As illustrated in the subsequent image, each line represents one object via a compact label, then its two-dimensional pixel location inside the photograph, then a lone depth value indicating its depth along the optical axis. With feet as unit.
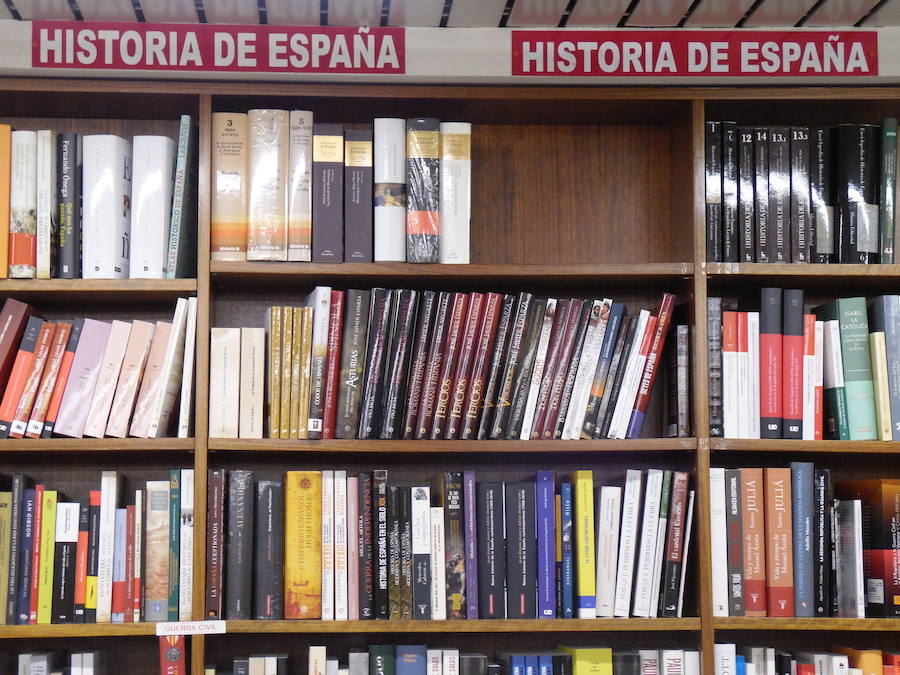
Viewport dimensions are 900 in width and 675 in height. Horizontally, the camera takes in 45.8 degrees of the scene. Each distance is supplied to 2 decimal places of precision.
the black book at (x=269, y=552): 7.36
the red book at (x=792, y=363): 7.66
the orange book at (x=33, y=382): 7.41
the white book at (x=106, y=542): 7.33
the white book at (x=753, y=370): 7.69
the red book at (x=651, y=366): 7.75
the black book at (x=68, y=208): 7.57
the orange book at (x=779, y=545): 7.48
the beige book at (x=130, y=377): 7.45
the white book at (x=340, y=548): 7.39
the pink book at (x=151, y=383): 7.47
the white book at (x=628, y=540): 7.54
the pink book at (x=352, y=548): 7.42
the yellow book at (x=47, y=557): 7.31
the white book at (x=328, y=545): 7.39
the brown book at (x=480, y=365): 7.59
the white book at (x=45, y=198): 7.52
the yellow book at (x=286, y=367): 7.53
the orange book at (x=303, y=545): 7.39
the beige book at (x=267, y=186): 7.57
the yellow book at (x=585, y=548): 7.50
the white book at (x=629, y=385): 7.73
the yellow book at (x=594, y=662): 7.51
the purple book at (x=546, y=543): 7.48
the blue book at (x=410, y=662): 7.43
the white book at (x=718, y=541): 7.50
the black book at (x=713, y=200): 7.77
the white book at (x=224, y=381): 7.47
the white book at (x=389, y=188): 7.64
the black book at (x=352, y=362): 7.52
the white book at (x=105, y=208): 7.55
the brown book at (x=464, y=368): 7.59
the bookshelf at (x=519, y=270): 7.46
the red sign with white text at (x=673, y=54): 7.70
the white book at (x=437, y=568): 7.43
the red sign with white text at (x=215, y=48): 7.45
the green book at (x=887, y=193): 7.87
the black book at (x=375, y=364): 7.52
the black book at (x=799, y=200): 7.83
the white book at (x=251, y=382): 7.50
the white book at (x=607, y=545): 7.55
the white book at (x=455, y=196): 7.70
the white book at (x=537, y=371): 7.66
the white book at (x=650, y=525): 7.59
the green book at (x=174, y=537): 7.33
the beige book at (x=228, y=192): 7.61
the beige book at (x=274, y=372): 7.54
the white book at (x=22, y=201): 7.52
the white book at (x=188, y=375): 7.46
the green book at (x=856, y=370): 7.70
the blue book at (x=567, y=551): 7.51
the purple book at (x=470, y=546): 7.45
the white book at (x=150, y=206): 7.60
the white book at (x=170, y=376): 7.44
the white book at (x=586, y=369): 7.70
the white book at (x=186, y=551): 7.32
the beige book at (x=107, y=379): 7.44
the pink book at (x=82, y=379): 7.43
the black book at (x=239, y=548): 7.35
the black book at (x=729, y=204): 7.79
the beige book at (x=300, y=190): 7.59
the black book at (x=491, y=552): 7.47
